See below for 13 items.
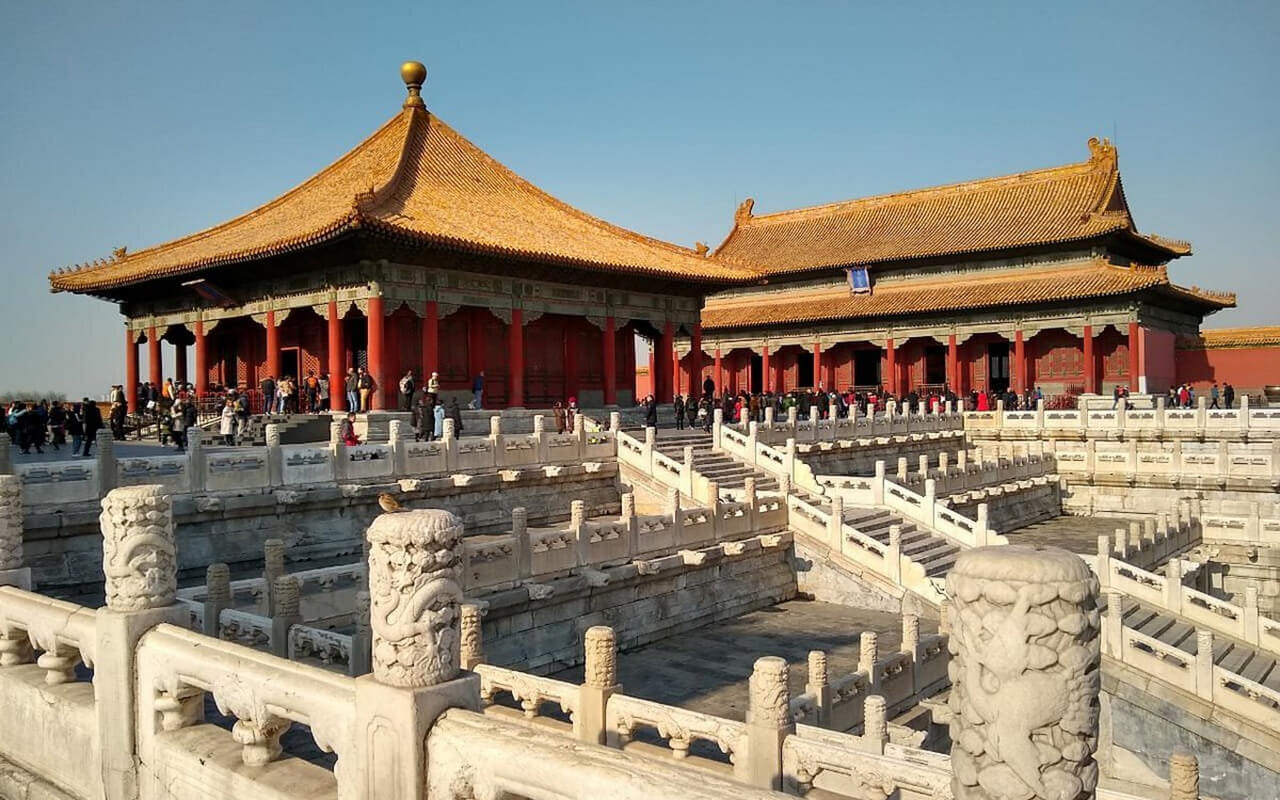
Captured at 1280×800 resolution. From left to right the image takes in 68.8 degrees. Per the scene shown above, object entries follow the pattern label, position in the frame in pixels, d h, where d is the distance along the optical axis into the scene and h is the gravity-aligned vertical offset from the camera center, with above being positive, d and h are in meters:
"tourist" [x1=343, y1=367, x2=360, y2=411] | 20.73 +0.28
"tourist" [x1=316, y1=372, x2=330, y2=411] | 22.69 +0.20
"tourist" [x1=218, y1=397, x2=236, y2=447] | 19.38 -0.37
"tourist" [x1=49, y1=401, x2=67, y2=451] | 20.89 -0.31
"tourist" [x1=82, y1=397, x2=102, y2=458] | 18.27 -0.18
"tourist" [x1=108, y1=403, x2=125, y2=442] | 22.09 -0.24
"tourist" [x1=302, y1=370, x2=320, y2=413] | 22.44 +0.23
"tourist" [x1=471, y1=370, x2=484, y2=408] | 24.06 +0.20
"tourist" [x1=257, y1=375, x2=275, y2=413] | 22.48 +0.27
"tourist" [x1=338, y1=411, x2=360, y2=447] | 19.45 -0.59
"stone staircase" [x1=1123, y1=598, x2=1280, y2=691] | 14.59 -4.43
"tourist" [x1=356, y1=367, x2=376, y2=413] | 20.73 +0.33
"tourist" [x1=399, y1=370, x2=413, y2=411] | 20.94 +0.20
